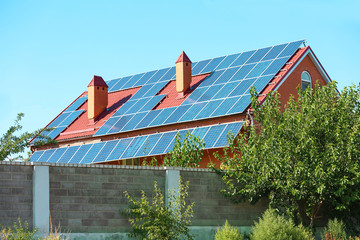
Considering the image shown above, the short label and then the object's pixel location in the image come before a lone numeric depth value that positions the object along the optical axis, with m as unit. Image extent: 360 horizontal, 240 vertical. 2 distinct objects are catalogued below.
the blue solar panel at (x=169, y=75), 36.97
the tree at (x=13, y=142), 28.94
